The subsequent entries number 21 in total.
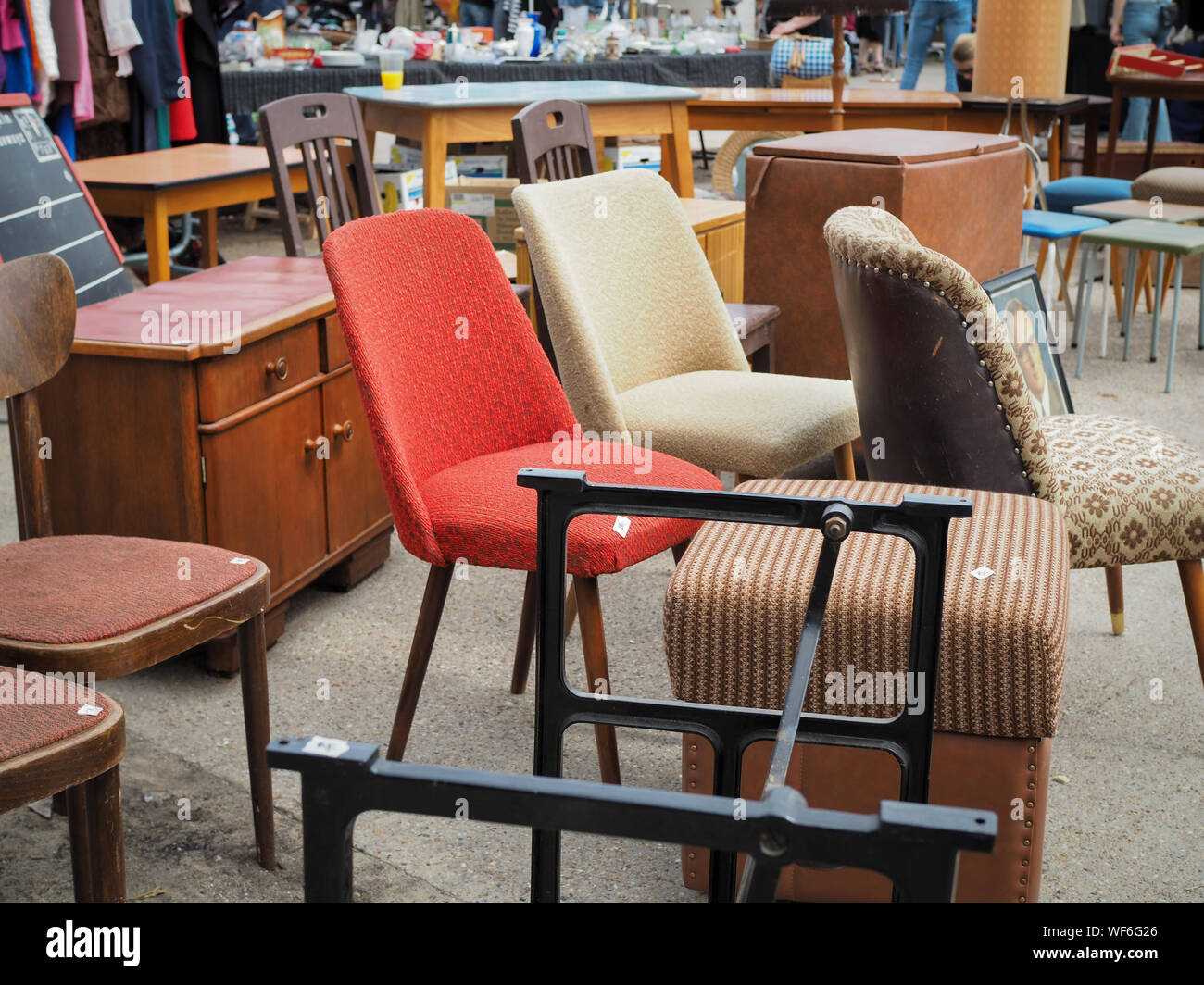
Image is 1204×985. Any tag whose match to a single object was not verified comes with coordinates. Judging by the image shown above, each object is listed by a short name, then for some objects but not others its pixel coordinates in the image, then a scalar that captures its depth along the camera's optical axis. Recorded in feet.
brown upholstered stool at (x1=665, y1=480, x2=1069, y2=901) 5.22
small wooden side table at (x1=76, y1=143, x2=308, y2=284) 14.01
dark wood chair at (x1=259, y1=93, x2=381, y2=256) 10.09
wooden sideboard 7.63
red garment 19.97
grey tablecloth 21.47
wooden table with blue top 13.61
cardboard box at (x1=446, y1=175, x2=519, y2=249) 14.87
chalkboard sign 10.79
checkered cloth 25.82
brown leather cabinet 10.46
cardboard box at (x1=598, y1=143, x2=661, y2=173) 16.55
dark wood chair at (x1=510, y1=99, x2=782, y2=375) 10.21
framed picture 9.50
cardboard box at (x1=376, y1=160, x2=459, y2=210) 14.76
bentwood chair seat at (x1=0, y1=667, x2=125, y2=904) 4.45
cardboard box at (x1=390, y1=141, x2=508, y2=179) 18.47
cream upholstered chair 7.98
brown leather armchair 6.38
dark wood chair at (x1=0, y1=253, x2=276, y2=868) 5.44
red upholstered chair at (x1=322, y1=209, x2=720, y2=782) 6.53
